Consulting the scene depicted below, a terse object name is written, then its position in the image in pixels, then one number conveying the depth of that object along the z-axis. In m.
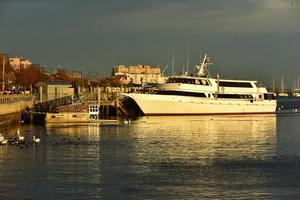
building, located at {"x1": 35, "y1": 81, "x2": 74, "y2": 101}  113.28
